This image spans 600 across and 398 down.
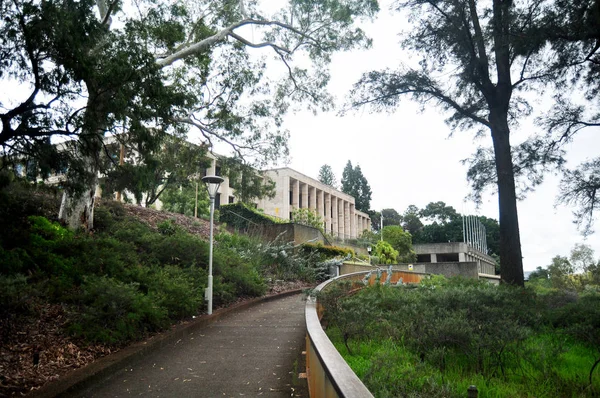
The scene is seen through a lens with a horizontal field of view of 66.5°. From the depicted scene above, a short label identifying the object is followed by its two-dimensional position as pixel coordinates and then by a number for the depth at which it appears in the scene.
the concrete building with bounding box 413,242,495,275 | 58.91
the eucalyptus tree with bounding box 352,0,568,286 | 12.93
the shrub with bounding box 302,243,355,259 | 23.28
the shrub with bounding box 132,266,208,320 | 9.13
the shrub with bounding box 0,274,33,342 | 6.45
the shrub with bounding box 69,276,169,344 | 7.04
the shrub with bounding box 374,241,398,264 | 40.45
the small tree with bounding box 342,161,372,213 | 86.12
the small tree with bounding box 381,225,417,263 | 53.88
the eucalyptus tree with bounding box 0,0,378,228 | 6.49
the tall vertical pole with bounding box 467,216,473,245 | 63.09
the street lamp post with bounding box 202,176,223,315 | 10.73
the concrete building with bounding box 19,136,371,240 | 55.36
